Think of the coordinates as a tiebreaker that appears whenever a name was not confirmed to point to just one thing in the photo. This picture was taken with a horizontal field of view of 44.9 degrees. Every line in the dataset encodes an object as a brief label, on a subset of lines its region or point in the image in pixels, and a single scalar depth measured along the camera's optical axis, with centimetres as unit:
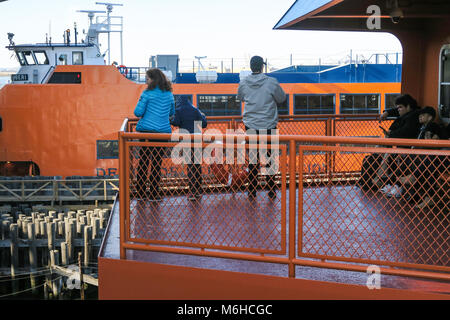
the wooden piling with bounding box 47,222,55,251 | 1753
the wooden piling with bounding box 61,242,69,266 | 1686
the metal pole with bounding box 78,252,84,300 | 1516
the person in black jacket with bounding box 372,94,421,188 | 771
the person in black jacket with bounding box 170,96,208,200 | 761
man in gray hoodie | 678
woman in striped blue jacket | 682
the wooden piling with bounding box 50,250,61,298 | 1684
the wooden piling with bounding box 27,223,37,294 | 1759
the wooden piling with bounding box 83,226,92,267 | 1719
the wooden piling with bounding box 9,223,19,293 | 1747
